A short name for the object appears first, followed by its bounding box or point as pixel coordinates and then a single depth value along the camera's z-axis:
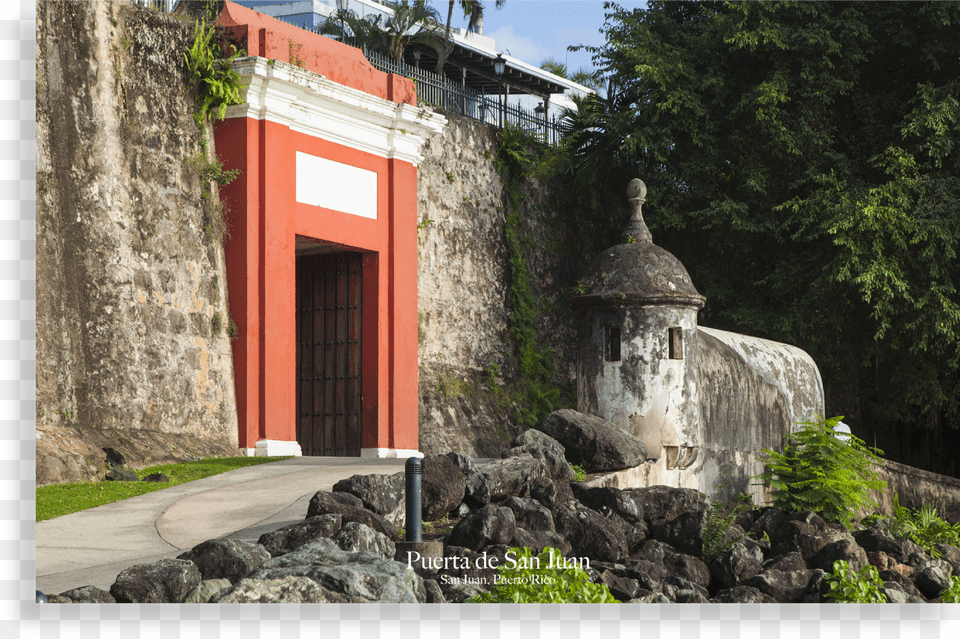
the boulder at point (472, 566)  6.36
